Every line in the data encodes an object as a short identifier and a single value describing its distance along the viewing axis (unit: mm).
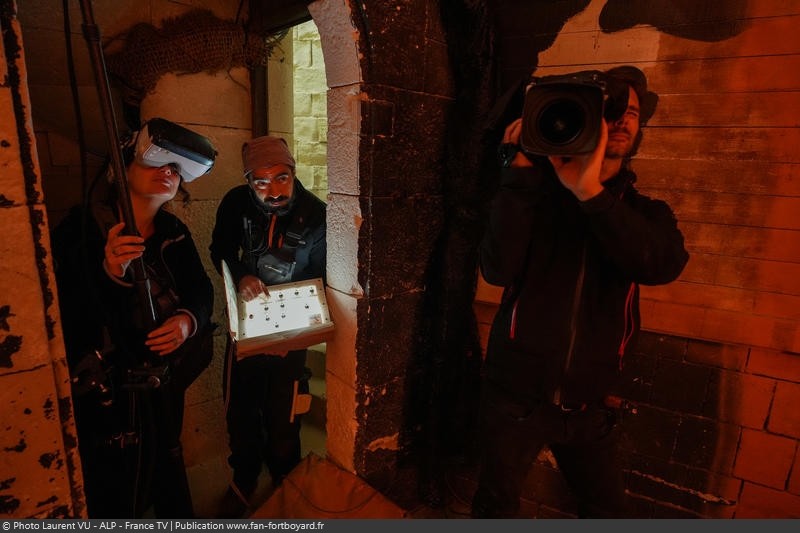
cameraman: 1267
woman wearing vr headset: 1643
